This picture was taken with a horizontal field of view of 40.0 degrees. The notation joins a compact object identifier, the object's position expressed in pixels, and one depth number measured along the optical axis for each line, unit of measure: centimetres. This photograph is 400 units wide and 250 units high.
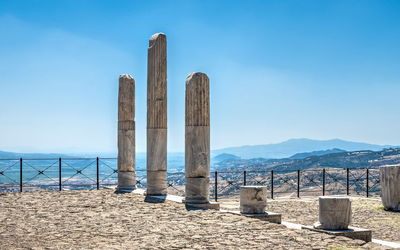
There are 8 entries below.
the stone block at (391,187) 1822
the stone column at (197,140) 1575
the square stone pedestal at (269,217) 1402
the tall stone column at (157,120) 1838
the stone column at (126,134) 2088
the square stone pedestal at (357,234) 1180
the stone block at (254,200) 1436
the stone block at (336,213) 1220
